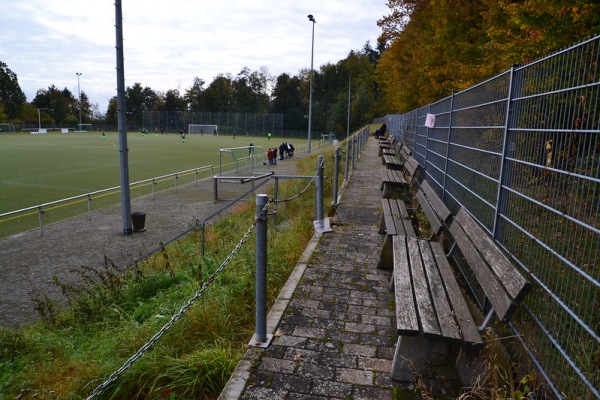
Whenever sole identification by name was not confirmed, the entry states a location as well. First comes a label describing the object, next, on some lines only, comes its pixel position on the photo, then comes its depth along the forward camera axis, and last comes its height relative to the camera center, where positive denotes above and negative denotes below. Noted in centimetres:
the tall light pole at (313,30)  3627 +744
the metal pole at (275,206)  982 -189
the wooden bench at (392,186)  844 -103
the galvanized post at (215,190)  1734 -250
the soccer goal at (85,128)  10067 -224
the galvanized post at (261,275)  358 -118
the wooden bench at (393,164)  1229 -91
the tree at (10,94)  9681 +446
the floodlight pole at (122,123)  1222 -10
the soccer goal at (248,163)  2354 -225
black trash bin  1264 -273
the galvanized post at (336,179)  859 -96
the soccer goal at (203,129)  9093 -129
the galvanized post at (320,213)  720 -134
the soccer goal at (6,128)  7881 -229
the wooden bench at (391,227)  543 -117
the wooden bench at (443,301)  294 -124
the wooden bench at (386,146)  2036 -77
